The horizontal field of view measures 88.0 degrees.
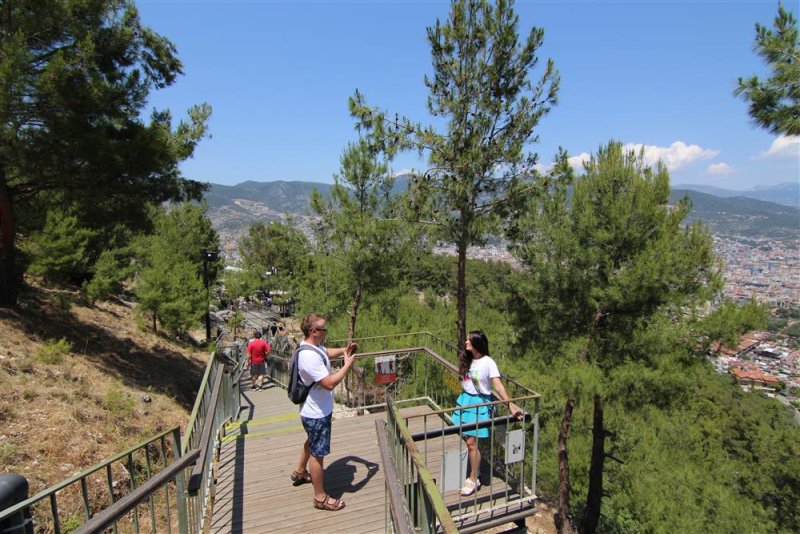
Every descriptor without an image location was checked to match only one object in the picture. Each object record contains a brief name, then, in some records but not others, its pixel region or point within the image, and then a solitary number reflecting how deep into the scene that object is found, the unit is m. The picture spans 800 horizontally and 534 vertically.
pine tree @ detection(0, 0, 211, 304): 7.54
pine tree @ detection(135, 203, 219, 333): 16.16
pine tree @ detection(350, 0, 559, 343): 8.26
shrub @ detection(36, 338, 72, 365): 7.77
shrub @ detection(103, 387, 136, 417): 7.24
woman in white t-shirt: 4.25
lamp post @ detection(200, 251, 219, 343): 17.54
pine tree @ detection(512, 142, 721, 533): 8.57
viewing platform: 2.80
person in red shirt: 10.59
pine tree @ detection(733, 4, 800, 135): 5.99
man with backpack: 3.84
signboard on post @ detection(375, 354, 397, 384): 6.19
